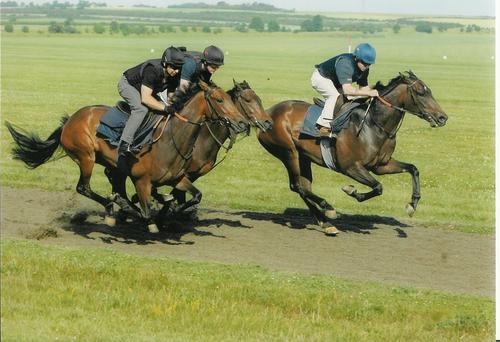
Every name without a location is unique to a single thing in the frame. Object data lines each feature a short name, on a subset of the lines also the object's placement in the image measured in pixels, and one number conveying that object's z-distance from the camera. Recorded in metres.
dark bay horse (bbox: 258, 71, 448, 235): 14.39
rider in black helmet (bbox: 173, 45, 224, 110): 13.16
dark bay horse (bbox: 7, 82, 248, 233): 13.05
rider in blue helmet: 14.09
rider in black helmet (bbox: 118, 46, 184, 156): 13.07
